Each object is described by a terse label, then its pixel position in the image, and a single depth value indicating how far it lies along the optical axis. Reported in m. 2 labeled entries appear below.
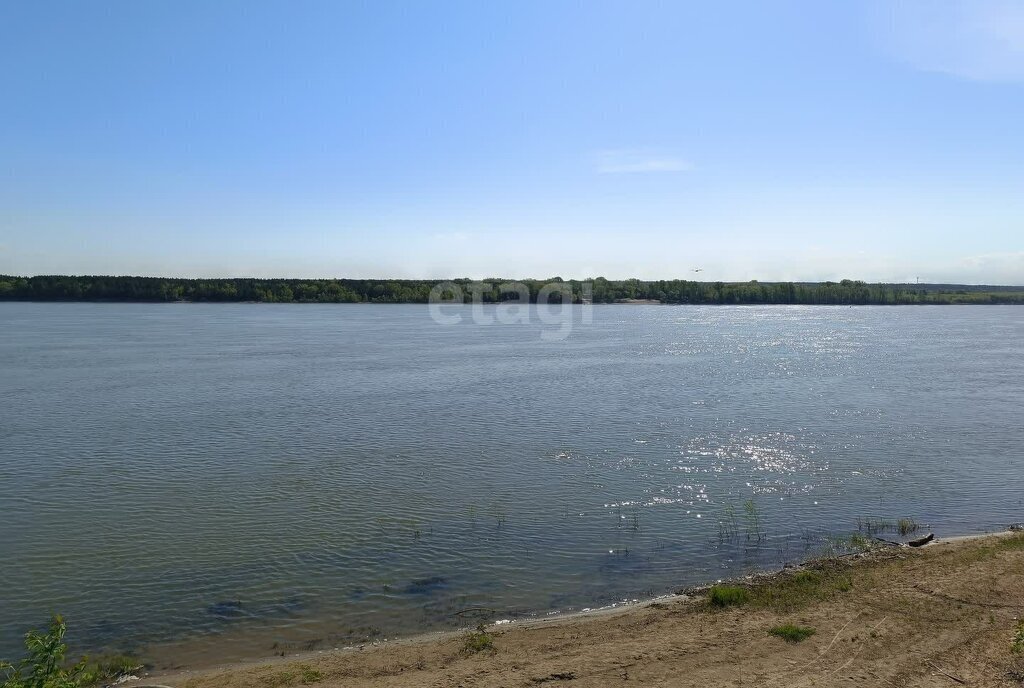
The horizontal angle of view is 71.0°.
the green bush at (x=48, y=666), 6.96
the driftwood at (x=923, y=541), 13.10
